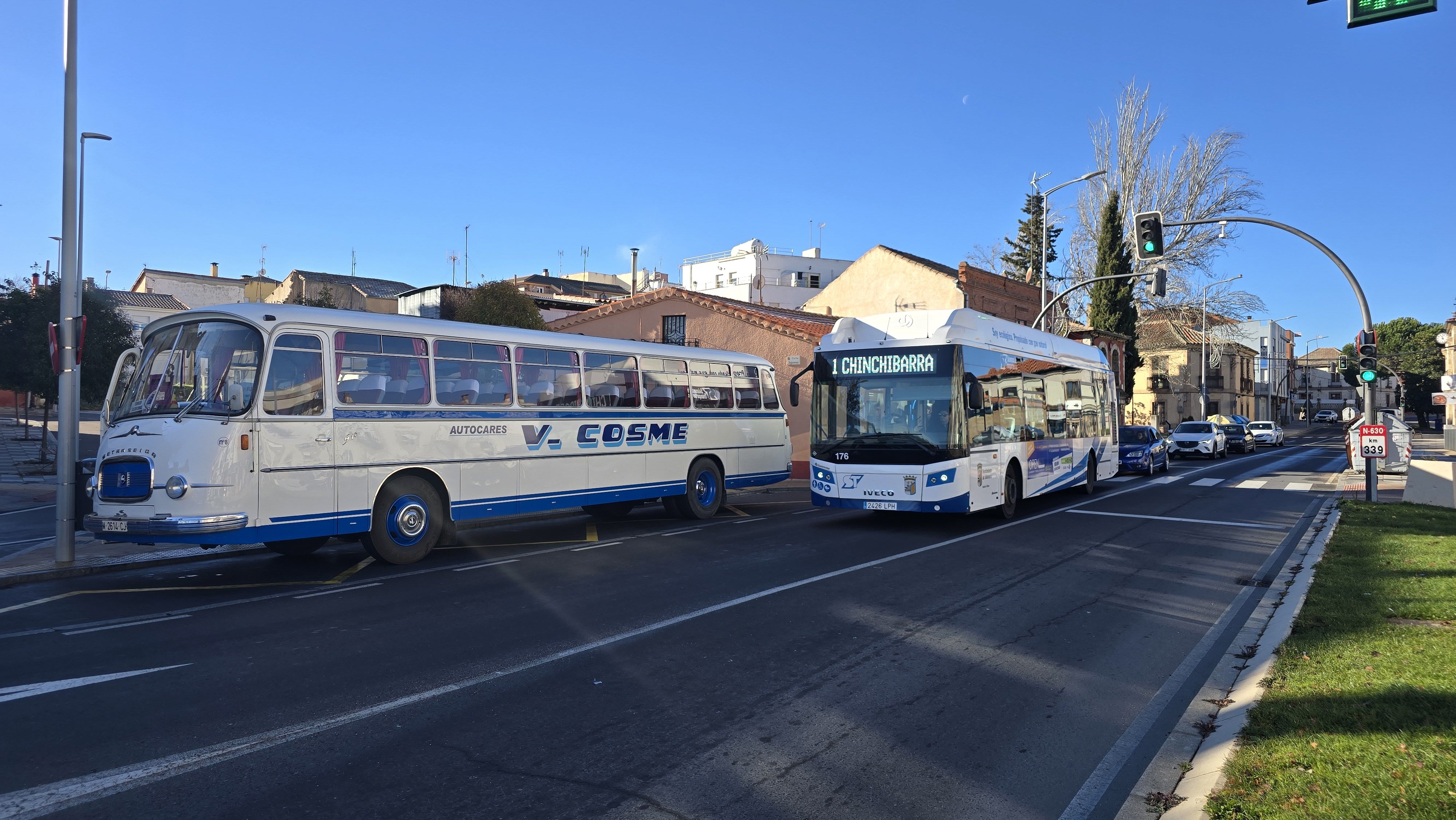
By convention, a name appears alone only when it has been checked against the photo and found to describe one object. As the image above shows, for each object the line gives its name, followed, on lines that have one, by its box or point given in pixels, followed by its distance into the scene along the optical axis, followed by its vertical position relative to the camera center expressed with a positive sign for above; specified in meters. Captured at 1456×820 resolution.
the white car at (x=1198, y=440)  35.44 -0.82
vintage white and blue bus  9.13 -0.08
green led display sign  7.75 +3.67
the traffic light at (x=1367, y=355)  18.14 +1.36
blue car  26.06 -0.91
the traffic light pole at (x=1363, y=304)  18.05 +2.43
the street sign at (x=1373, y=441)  17.59 -0.43
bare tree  42.16 +11.19
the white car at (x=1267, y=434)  46.50 -0.74
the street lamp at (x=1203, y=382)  53.22 +2.42
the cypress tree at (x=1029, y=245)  62.75 +12.95
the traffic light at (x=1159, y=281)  23.91 +3.85
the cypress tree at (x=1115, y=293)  43.88 +6.78
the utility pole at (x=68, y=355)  10.22 +0.82
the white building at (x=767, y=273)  69.56 +12.67
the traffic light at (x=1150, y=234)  20.05 +4.30
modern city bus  12.97 +0.09
